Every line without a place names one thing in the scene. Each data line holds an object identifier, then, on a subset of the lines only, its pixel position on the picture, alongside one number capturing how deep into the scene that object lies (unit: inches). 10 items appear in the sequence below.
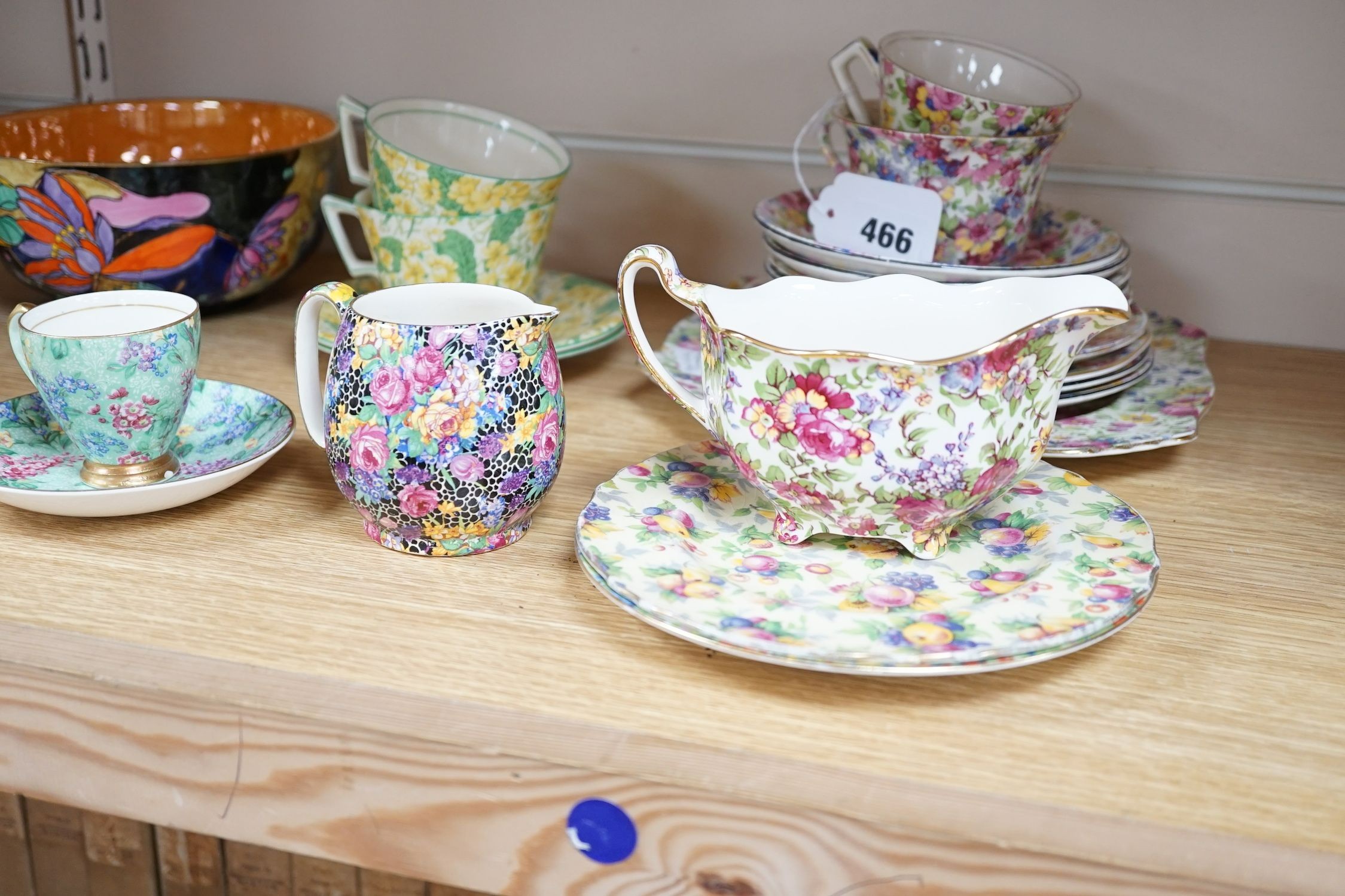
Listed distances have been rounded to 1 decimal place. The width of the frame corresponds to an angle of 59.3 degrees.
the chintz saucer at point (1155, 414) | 29.7
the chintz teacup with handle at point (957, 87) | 32.2
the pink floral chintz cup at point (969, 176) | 32.0
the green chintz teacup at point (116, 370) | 24.8
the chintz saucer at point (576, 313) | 35.1
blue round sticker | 19.7
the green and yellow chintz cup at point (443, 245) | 34.5
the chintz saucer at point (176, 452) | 24.7
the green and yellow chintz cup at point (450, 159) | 35.5
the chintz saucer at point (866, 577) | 20.0
